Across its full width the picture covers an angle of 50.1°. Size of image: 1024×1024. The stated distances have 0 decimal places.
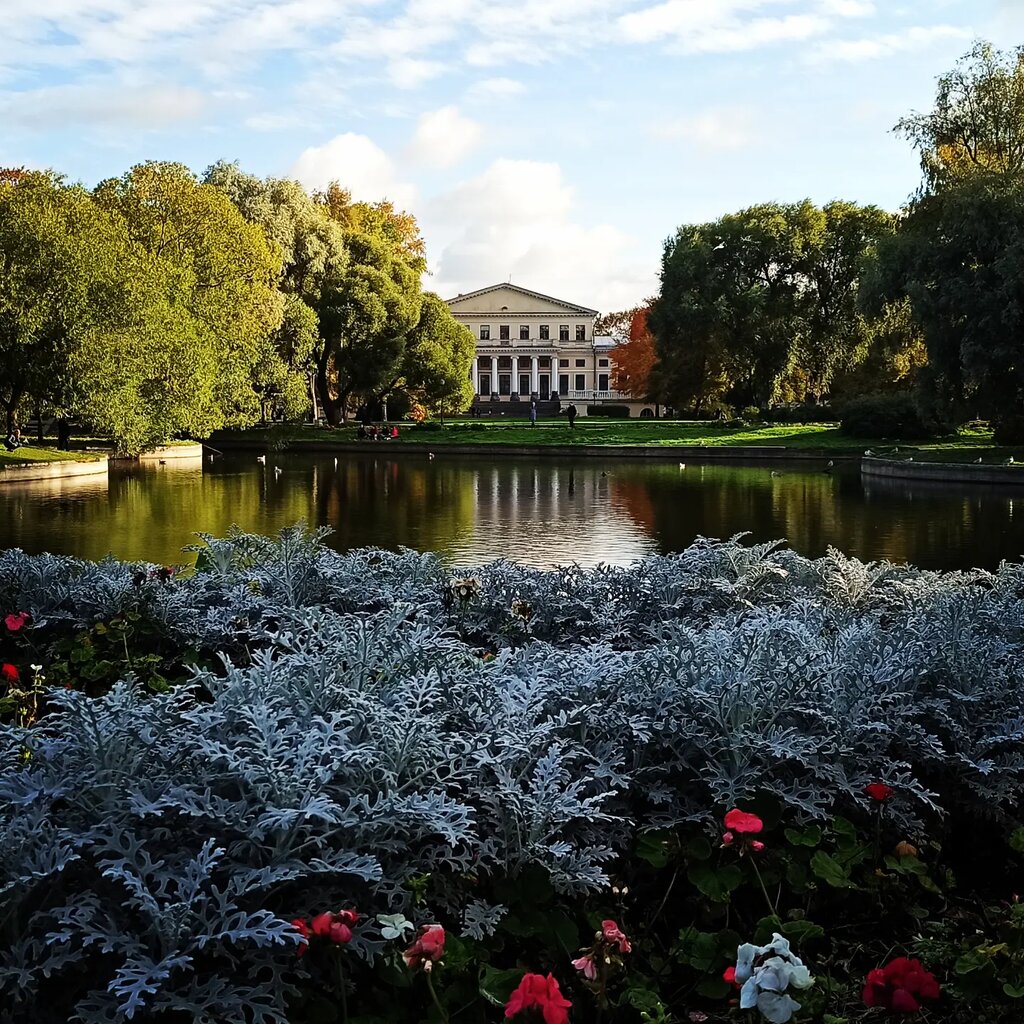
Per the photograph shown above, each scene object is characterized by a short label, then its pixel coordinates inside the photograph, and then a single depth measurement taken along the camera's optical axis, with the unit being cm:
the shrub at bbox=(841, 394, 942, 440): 3919
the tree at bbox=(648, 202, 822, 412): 5016
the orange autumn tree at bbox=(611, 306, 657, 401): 7281
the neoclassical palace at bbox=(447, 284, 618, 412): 10450
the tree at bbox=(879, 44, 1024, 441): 2633
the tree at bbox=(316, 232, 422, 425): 4703
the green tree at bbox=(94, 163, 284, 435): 3391
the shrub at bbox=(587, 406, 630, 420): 8127
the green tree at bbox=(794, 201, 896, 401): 5056
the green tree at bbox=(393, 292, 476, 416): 5109
